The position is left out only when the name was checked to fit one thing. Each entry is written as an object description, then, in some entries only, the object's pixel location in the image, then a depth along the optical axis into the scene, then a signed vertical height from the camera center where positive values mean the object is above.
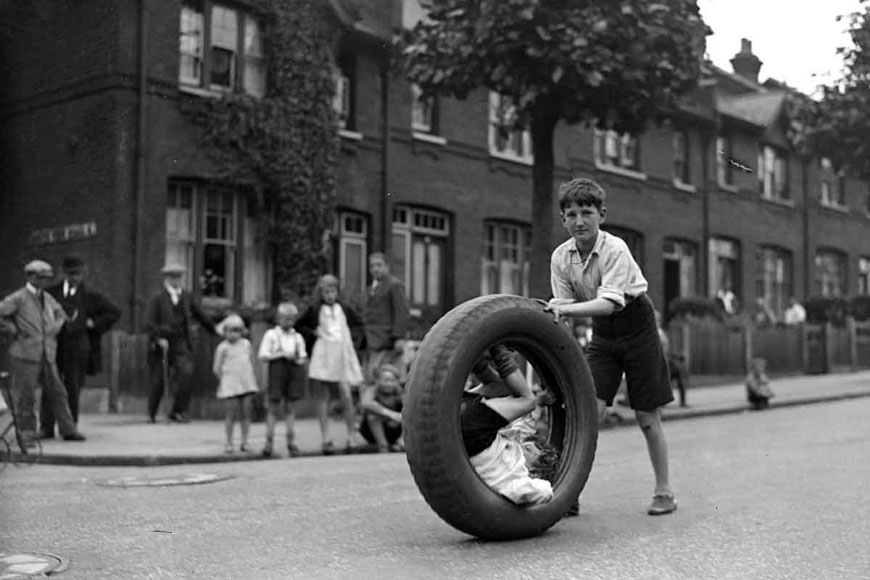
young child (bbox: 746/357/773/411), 17.80 -0.57
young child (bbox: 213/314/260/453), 11.05 -0.26
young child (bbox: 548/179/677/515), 5.93 +0.22
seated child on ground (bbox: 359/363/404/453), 11.34 -0.64
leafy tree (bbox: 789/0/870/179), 21.89 +4.94
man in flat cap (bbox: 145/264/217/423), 13.70 +0.20
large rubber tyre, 5.11 -0.29
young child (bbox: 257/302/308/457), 11.05 -0.15
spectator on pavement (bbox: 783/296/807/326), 29.28 +0.99
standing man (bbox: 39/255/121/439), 12.30 +0.28
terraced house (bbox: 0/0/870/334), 16.78 +3.33
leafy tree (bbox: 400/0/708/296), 14.10 +3.85
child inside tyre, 5.41 -0.37
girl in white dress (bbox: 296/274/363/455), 11.37 -0.01
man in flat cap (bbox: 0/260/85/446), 11.10 +0.13
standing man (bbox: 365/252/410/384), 11.98 +0.33
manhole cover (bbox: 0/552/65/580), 4.78 -0.97
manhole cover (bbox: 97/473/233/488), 8.46 -1.03
